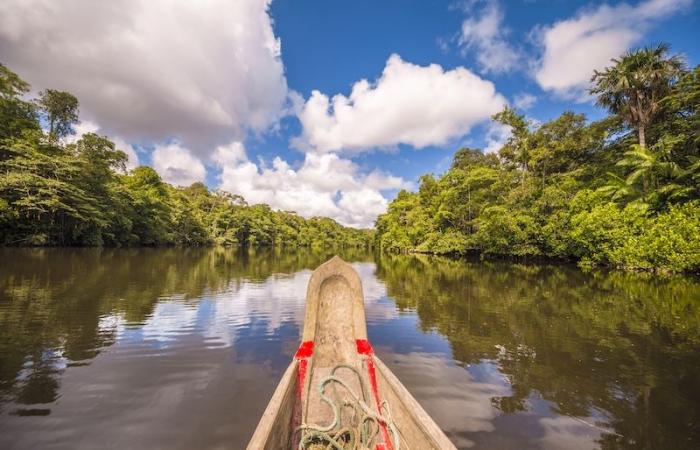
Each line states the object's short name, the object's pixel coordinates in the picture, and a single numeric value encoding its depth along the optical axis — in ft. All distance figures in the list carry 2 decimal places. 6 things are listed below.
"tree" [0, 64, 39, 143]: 92.63
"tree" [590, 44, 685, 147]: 78.69
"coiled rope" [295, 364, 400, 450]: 9.44
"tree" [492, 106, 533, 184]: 113.91
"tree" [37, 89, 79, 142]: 112.88
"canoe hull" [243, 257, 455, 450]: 8.64
